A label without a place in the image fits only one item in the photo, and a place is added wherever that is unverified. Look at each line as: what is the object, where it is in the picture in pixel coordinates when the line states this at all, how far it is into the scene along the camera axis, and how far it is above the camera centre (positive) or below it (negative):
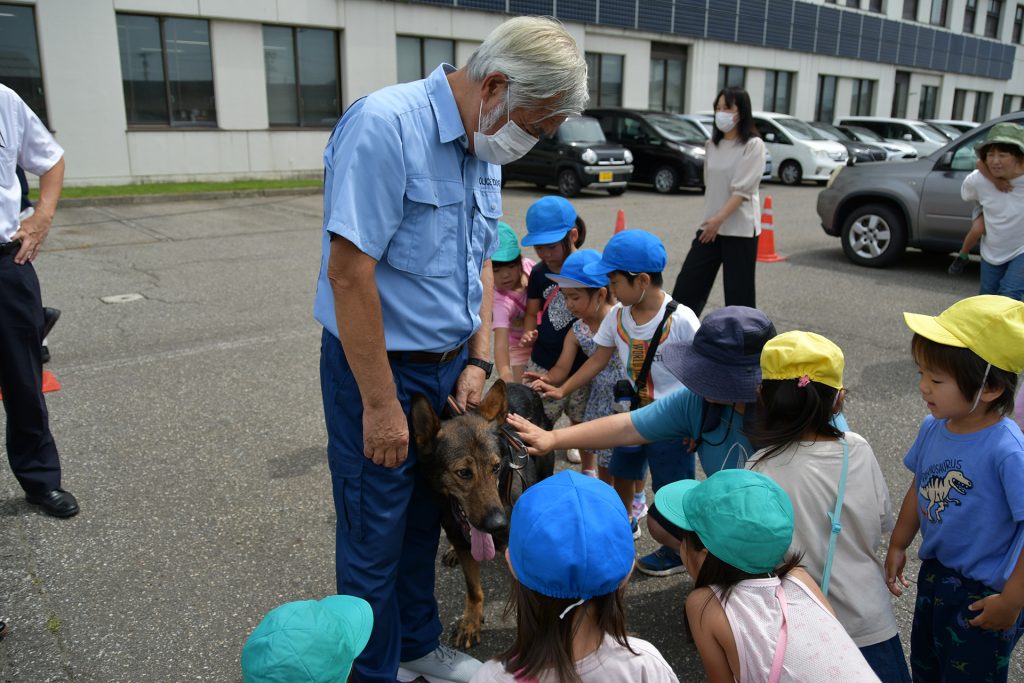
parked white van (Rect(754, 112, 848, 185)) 20.28 -0.38
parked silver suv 9.56 -0.85
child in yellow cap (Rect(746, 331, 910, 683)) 2.41 -1.06
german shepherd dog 2.74 -1.25
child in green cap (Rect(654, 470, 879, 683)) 1.94 -1.17
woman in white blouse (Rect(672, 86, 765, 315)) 6.02 -0.59
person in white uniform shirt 3.74 -0.88
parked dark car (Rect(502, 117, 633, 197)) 17.45 -0.65
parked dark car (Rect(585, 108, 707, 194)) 18.61 -0.27
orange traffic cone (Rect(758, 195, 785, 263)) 11.12 -1.49
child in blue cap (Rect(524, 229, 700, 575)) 3.58 -0.93
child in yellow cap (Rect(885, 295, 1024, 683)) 2.29 -1.01
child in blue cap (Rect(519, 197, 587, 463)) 4.33 -0.92
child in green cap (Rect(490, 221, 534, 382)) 4.40 -0.96
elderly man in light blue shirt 2.13 -0.35
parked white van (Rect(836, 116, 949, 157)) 23.48 +0.16
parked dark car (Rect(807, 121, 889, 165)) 21.20 -0.34
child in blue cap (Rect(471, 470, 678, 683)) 1.74 -1.00
